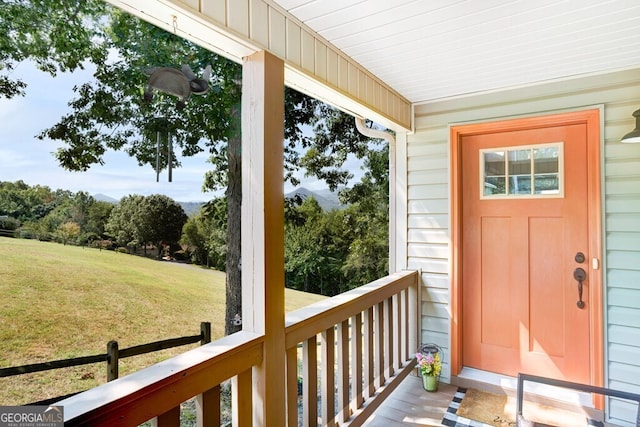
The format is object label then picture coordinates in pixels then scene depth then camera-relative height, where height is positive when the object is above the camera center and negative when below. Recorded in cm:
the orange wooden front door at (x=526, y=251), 252 -30
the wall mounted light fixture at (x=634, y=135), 204 +46
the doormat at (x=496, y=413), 230 -140
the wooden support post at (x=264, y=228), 148 -7
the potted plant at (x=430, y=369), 273 -124
